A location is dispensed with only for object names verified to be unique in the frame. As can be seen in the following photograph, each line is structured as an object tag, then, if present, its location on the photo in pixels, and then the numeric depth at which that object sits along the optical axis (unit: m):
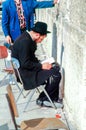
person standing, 8.95
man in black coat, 7.57
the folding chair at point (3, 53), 8.59
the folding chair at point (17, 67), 7.56
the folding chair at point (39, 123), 4.96
